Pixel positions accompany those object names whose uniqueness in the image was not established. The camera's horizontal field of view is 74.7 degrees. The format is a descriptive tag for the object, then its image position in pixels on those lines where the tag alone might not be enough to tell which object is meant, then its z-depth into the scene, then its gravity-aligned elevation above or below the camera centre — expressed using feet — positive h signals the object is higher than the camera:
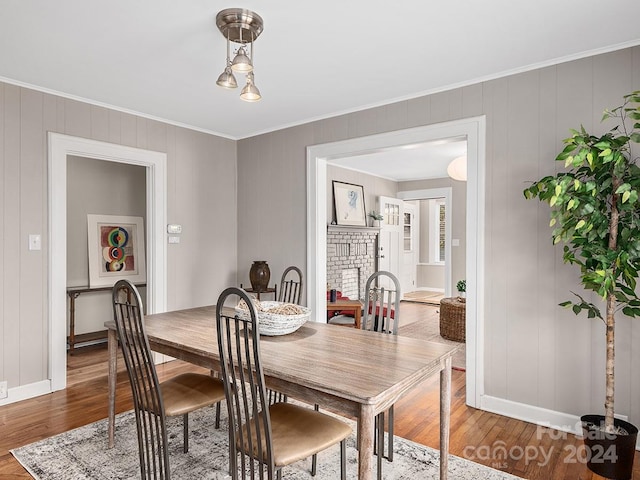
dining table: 5.03 -1.78
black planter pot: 7.25 -3.75
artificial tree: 7.09 +0.36
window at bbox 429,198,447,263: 31.73 +0.51
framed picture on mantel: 22.03 +1.90
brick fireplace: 21.75 -1.03
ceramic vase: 14.24 -1.27
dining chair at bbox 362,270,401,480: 7.52 -1.75
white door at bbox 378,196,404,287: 25.96 +0.24
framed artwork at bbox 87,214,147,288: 15.81 -0.39
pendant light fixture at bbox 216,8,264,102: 7.10 +3.74
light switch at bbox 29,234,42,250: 10.94 -0.07
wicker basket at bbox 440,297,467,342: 16.33 -3.20
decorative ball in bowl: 7.22 -1.38
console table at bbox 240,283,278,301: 14.26 -1.77
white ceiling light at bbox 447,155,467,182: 13.75 +2.33
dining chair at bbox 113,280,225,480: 6.40 -2.66
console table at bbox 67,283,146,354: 14.29 -2.95
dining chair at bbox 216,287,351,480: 5.16 -2.73
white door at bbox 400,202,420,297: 29.17 -0.59
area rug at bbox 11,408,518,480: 7.35 -4.14
